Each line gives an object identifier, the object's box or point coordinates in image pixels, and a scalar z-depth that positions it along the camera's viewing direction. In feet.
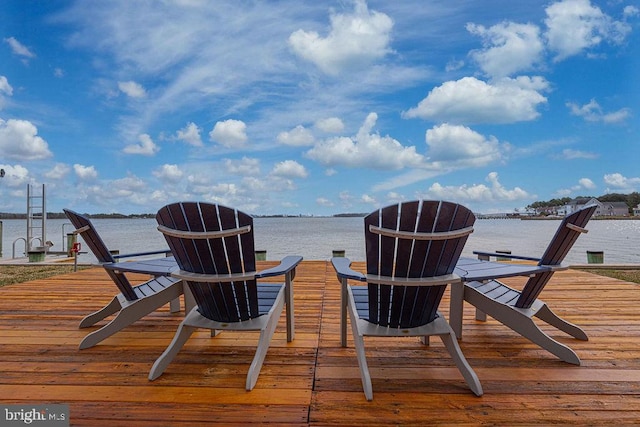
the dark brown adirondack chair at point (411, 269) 6.53
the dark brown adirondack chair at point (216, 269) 6.97
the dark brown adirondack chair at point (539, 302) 8.11
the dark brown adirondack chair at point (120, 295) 8.76
